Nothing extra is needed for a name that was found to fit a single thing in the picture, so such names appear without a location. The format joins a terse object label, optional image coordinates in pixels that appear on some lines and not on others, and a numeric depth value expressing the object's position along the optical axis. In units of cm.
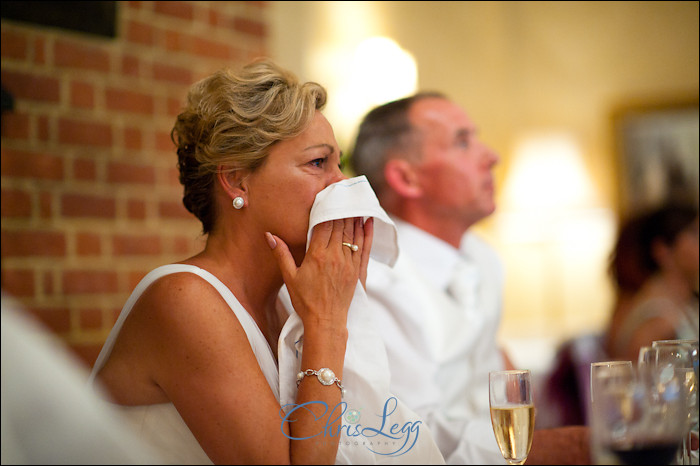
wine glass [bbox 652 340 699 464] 267
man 316
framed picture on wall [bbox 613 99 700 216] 512
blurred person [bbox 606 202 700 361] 360
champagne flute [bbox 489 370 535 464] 264
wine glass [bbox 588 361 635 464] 235
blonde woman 267
